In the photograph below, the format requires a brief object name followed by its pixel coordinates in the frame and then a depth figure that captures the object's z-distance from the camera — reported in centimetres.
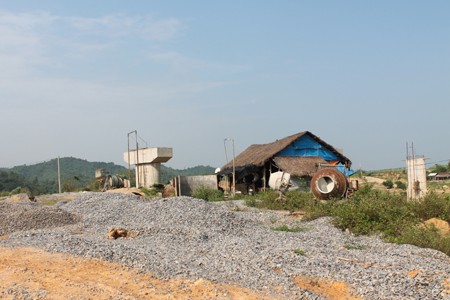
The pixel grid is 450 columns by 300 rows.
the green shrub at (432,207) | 1277
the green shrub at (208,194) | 2267
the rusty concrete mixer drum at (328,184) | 1864
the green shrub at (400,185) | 3160
